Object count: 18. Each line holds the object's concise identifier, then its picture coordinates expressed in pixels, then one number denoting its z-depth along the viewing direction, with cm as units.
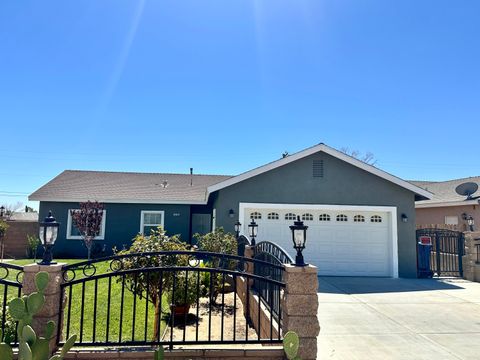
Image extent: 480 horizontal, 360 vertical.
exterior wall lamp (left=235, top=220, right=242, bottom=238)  1077
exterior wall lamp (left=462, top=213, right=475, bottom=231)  1215
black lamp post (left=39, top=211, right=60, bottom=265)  382
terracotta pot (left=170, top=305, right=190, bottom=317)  630
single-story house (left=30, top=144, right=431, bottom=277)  1194
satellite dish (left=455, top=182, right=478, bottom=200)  1475
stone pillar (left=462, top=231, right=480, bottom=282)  1090
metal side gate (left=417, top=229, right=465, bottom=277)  1162
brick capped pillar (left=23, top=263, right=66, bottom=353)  355
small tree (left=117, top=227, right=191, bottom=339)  505
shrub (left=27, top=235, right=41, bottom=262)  1600
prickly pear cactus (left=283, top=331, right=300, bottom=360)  240
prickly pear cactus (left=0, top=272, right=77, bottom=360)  210
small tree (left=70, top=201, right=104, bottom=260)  1480
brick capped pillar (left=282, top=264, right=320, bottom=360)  363
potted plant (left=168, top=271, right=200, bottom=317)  588
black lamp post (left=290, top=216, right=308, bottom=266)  412
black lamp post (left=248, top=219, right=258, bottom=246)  854
